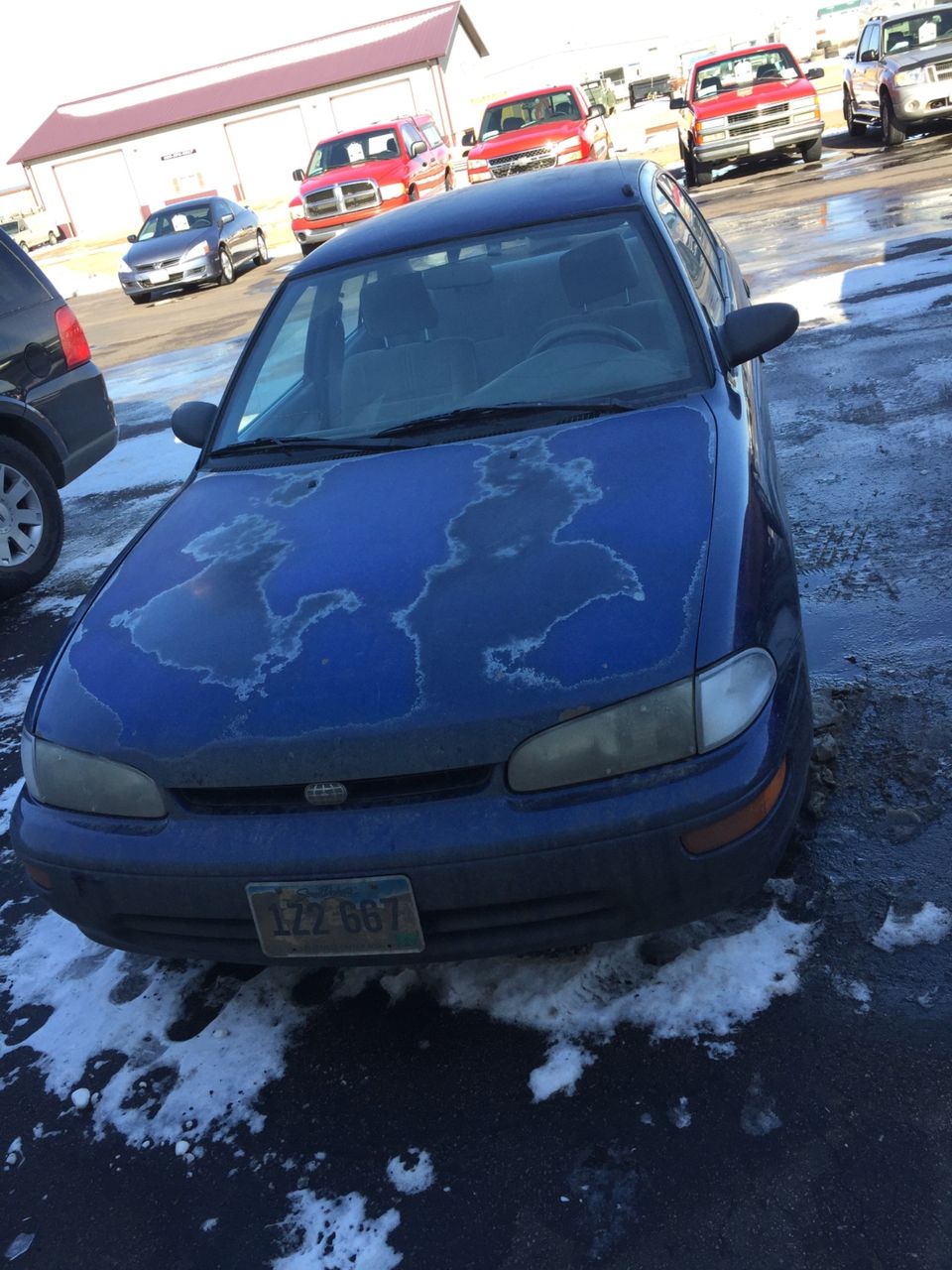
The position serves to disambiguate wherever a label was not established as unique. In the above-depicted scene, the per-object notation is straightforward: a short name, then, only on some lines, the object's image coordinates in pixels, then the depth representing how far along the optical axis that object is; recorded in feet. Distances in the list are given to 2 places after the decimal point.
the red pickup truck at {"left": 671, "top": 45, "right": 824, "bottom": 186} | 53.93
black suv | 17.89
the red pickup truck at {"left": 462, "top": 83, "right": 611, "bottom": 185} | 57.47
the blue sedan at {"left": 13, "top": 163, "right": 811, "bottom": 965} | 6.83
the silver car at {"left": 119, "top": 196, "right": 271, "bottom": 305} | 59.21
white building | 135.03
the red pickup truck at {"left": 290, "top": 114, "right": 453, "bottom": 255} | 59.52
